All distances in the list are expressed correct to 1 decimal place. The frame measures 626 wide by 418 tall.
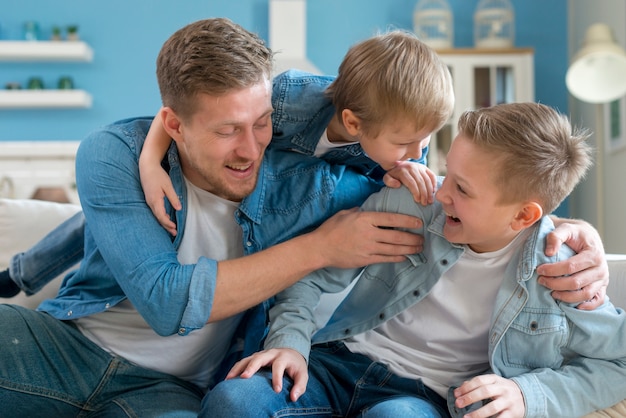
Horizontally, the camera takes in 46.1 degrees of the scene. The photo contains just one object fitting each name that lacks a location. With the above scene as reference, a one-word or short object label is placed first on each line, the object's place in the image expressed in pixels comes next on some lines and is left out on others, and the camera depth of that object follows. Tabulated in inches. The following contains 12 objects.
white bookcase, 188.1
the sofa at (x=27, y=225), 73.4
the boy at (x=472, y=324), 48.9
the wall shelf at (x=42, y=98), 198.2
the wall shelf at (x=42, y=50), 197.8
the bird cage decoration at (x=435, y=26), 192.7
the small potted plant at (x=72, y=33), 200.5
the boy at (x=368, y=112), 57.4
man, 54.2
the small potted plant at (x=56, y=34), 201.5
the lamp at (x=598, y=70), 131.0
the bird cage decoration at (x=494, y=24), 194.1
